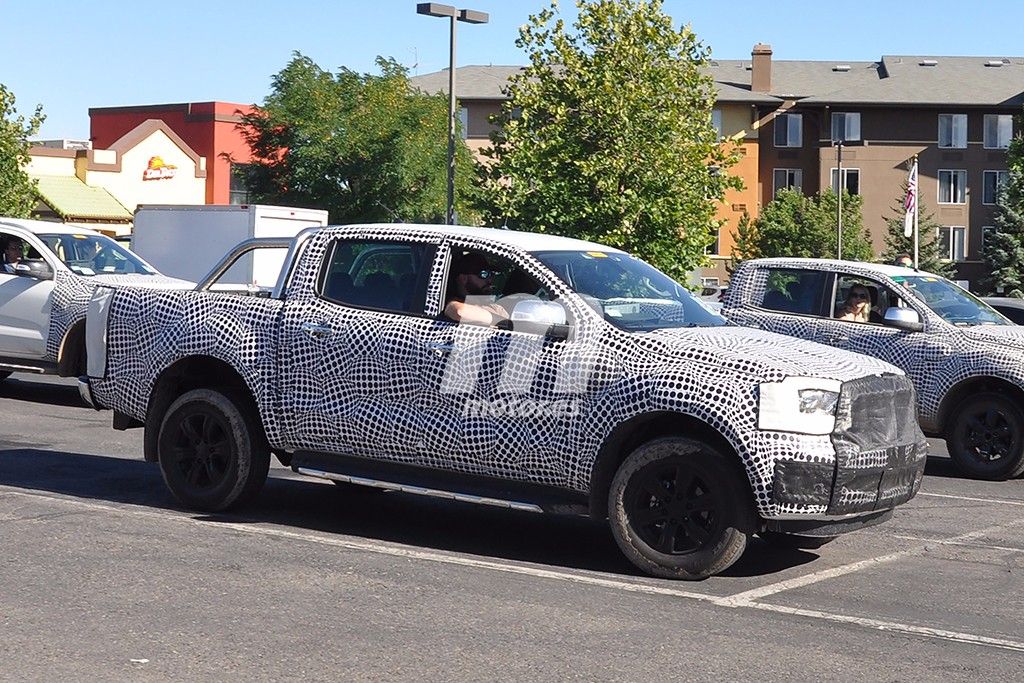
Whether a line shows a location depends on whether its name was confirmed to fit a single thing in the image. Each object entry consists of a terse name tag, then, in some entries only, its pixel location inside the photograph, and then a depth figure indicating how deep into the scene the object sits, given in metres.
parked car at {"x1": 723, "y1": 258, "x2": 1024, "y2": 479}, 13.02
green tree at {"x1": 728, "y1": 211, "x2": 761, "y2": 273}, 78.62
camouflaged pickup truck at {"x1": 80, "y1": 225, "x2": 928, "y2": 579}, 7.64
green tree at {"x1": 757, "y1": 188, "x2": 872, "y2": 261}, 80.06
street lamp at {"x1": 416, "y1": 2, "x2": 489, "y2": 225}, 32.31
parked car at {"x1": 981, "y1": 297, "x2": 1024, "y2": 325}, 21.81
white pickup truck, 16.77
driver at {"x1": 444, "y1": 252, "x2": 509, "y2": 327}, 8.60
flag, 38.69
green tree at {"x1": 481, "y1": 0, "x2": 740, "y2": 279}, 38.22
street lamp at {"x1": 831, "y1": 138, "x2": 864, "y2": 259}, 68.90
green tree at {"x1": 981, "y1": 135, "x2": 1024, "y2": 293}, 74.69
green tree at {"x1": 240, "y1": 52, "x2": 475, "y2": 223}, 62.84
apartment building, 87.25
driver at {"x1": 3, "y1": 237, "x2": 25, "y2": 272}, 17.59
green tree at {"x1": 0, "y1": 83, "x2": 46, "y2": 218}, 44.19
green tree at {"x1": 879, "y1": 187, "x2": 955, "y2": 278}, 77.38
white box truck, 27.05
